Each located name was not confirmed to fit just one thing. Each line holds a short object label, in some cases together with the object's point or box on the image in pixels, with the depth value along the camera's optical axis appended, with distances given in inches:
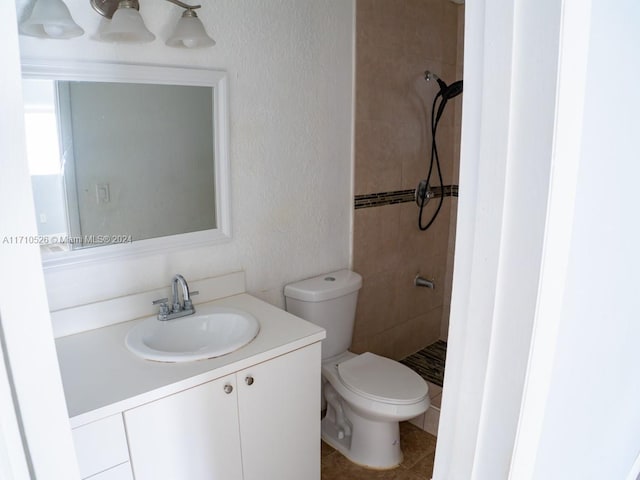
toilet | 77.0
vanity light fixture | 57.4
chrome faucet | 65.8
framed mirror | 57.8
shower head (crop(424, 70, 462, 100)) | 101.8
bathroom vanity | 48.9
